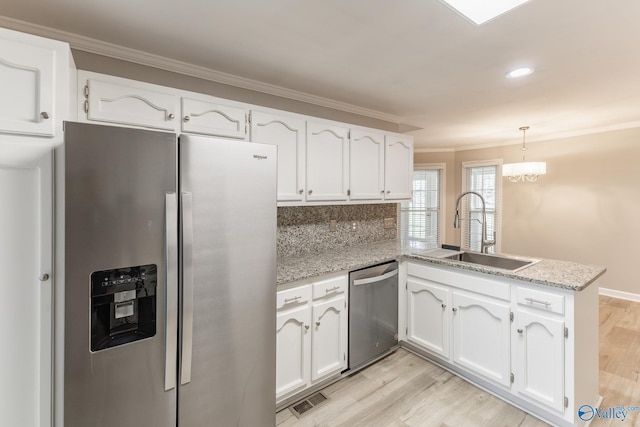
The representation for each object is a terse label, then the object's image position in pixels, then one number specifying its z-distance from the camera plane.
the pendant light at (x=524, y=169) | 3.76
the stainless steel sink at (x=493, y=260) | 2.35
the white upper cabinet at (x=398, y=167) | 3.06
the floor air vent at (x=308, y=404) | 2.00
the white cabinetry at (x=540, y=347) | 1.78
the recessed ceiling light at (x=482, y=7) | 1.41
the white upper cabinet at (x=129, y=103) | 1.60
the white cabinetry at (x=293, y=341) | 1.93
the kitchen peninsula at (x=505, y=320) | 1.77
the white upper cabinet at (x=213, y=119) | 1.87
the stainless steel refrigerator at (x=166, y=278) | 1.13
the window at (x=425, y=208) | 5.98
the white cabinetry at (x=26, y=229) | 1.12
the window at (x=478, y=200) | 5.31
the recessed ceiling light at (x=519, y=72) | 2.15
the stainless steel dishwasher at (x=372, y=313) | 2.36
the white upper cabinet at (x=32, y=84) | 1.12
